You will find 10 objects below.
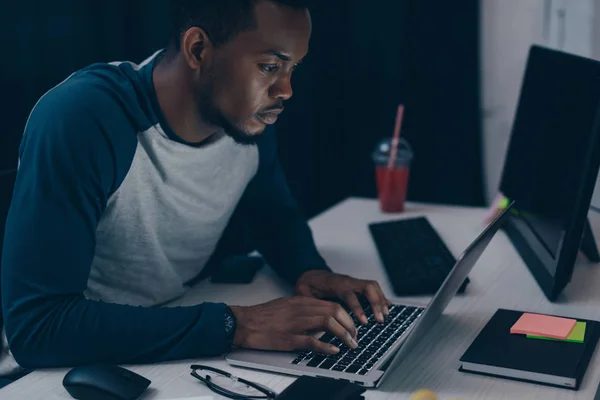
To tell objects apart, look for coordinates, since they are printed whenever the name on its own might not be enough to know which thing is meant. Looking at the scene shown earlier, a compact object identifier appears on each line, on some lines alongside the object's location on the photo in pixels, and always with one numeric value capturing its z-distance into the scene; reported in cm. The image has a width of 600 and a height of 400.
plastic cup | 265
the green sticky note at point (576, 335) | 180
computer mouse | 165
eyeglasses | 167
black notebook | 170
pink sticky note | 181
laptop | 171
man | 178
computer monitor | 194
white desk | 170
